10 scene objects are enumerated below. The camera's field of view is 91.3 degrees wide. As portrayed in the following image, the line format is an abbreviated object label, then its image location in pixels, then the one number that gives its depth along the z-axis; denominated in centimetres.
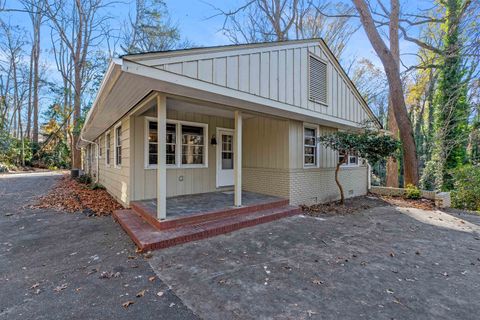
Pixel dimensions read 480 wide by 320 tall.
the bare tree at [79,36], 1550
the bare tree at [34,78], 1846
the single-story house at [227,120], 408
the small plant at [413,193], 852
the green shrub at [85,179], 1152
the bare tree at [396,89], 936
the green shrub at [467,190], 789
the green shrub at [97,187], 945
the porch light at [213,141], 705
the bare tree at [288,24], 1272
